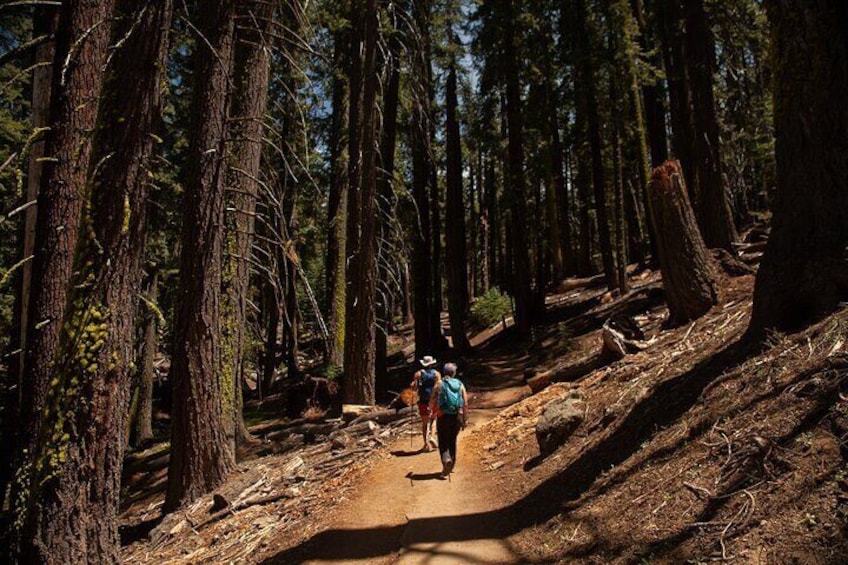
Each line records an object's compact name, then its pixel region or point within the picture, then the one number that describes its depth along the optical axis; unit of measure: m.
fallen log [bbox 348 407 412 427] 11.35
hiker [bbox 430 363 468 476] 8.49
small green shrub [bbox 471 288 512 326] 26.02
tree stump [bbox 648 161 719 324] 9.92
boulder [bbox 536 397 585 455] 7.85
